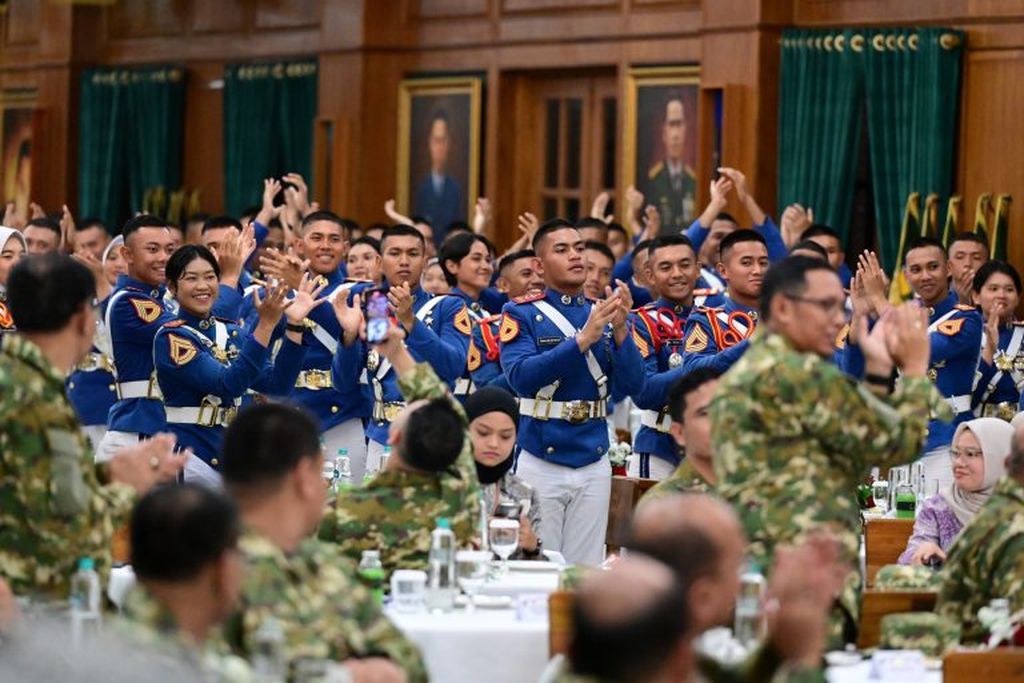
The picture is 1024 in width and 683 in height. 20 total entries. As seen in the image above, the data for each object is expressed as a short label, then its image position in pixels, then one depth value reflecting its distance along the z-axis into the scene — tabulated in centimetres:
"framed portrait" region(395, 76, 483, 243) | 2667
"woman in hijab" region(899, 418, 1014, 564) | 1197
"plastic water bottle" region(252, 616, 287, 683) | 707
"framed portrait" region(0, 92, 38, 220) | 3297
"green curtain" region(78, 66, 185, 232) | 3094
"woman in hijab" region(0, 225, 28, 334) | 1577
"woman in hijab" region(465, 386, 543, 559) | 1234
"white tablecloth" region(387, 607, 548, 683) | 948
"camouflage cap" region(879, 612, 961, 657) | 919
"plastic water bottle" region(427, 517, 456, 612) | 993
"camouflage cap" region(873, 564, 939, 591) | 1009
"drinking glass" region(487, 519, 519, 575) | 1100
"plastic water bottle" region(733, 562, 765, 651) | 845
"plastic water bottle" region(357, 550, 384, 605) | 963
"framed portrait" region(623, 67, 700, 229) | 2380
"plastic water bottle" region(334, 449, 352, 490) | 1390
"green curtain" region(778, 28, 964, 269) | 2110
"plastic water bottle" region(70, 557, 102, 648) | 828
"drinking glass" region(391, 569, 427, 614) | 984
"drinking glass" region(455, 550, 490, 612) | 1032
